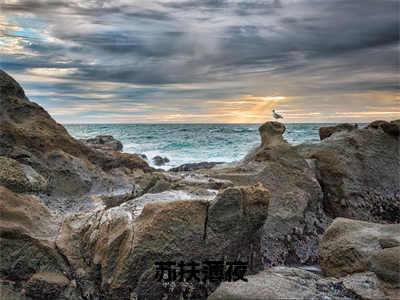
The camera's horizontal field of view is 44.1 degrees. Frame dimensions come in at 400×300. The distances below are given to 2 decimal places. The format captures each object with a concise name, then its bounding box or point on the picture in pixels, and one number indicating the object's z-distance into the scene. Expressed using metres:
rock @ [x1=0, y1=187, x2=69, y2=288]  5.53
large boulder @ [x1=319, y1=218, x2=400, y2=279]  5.49
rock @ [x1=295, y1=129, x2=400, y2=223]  8.49
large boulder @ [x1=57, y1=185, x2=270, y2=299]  5.28
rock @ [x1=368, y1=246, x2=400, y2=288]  4.96
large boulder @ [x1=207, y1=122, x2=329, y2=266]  7.00
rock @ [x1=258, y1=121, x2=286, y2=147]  10.31
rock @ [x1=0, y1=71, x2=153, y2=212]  7.35
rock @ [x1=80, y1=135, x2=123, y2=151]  19.30
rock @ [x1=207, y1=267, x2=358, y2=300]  4.59
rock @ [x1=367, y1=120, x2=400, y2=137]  9.68
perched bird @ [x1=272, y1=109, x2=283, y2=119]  16.29
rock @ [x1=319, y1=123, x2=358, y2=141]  11.12
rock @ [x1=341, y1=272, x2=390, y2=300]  4.79
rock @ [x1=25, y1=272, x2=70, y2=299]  5.34
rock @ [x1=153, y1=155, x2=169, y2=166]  21.30
